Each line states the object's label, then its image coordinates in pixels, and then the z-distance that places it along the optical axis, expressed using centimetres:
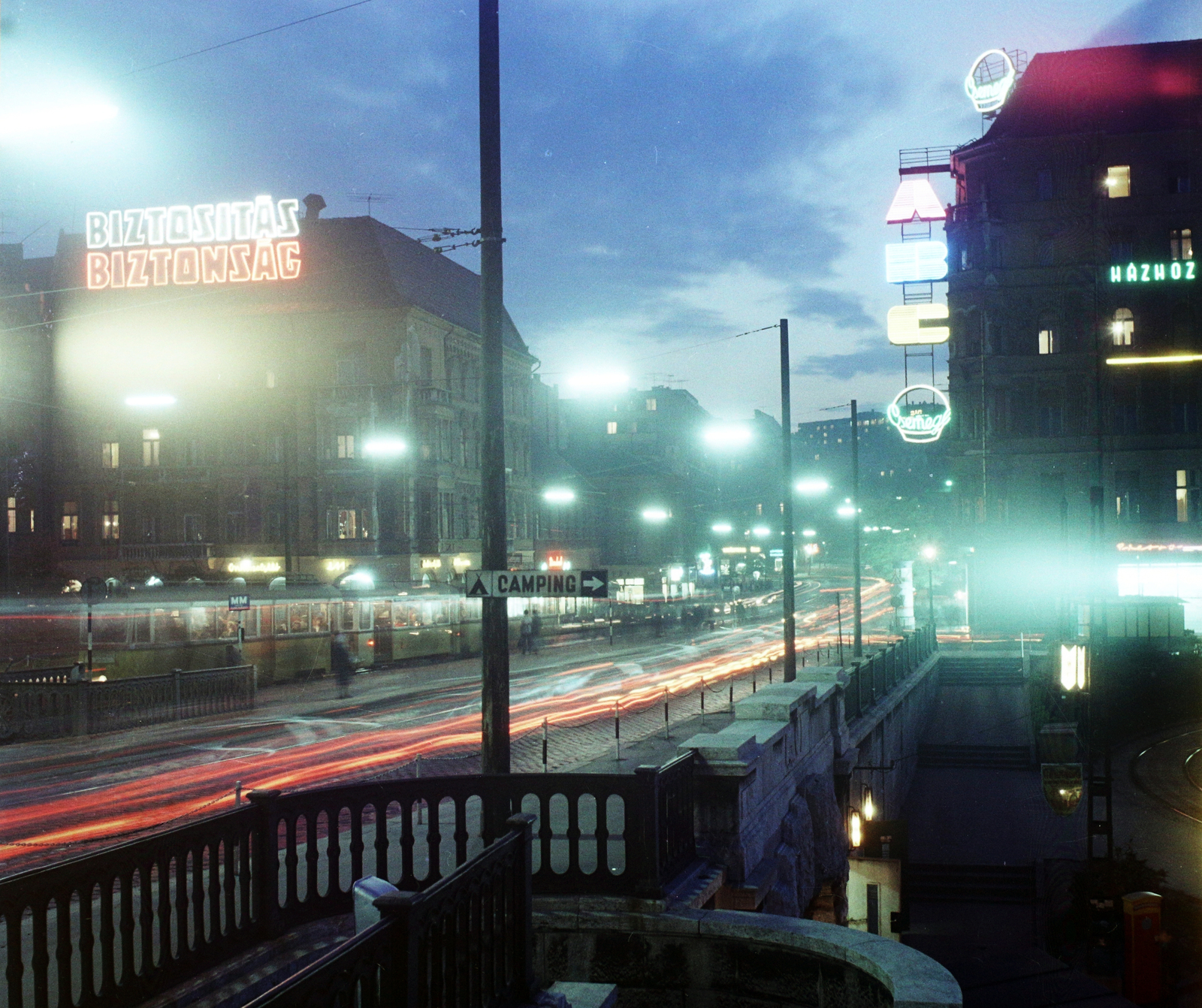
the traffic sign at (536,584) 970
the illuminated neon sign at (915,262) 5706
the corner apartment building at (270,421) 5972
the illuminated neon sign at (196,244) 5078
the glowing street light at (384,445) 4438
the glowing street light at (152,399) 3778
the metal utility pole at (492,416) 980
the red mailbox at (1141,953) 1767
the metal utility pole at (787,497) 2283
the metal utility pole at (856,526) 3222
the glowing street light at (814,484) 3584
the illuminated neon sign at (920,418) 5447
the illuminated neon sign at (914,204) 5750
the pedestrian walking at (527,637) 4503
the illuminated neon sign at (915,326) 5766
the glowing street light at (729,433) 2903
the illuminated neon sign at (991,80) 5484
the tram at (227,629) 3344
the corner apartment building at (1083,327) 5334
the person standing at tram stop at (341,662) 3272
